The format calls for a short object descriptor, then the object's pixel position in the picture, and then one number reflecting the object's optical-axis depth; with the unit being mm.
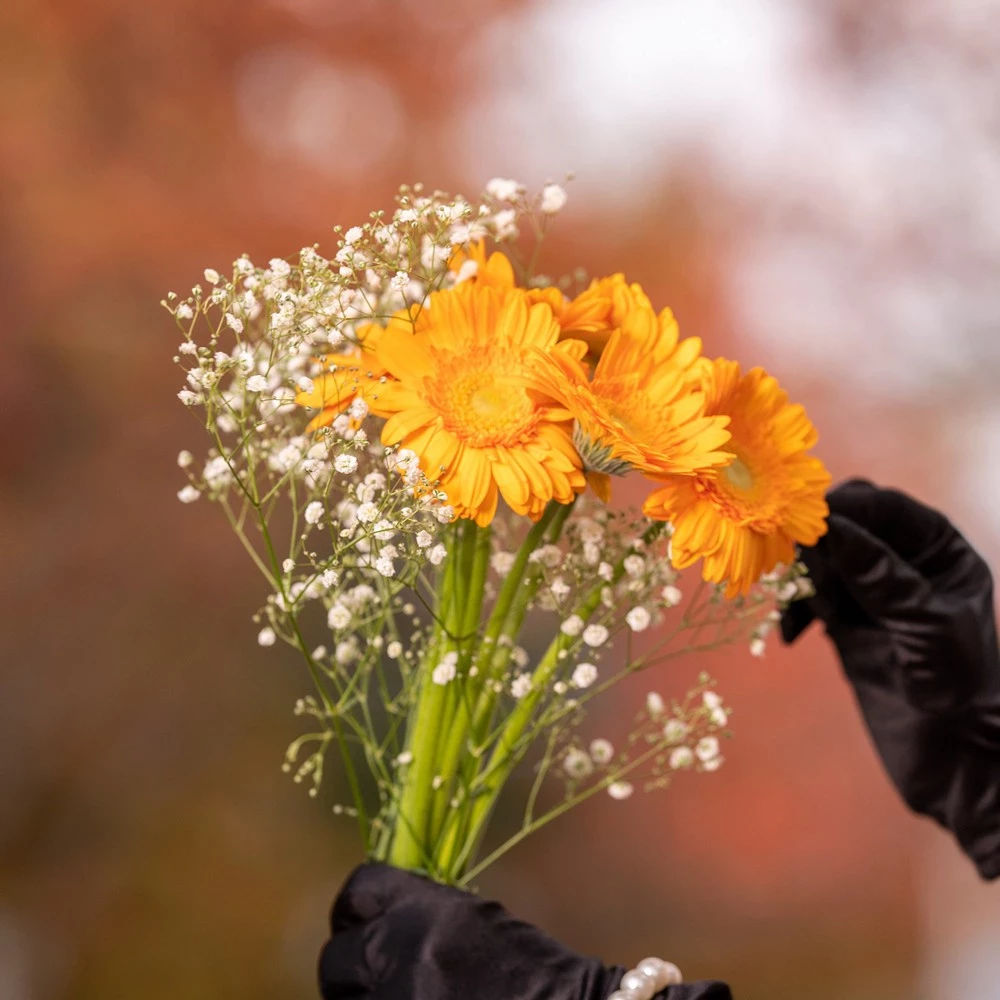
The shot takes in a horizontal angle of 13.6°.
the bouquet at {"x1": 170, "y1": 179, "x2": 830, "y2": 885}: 1327
